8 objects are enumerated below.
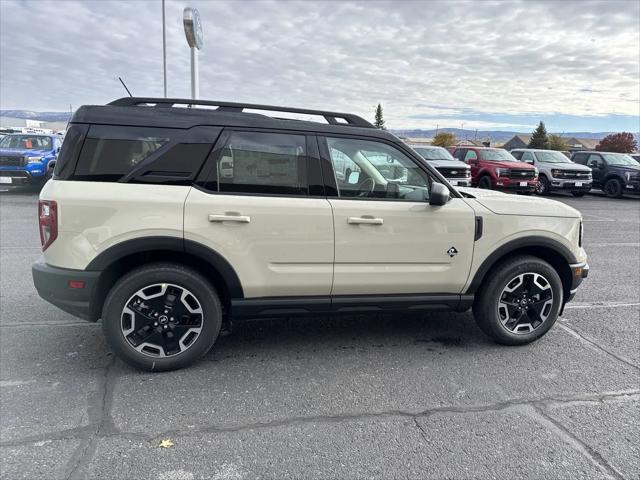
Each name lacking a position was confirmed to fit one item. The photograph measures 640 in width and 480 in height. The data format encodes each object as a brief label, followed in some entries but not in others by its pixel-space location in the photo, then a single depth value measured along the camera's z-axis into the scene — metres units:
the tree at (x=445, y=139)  103.47
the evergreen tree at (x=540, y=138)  85.94
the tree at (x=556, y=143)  88.00
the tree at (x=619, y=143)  86.81
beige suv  3.22
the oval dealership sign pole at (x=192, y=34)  9.21
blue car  13.57
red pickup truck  16.64
